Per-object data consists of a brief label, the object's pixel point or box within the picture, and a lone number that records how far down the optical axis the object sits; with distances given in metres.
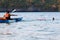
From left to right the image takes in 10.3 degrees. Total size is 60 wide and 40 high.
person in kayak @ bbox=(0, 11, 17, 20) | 38.73
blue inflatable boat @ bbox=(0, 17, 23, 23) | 40.31
